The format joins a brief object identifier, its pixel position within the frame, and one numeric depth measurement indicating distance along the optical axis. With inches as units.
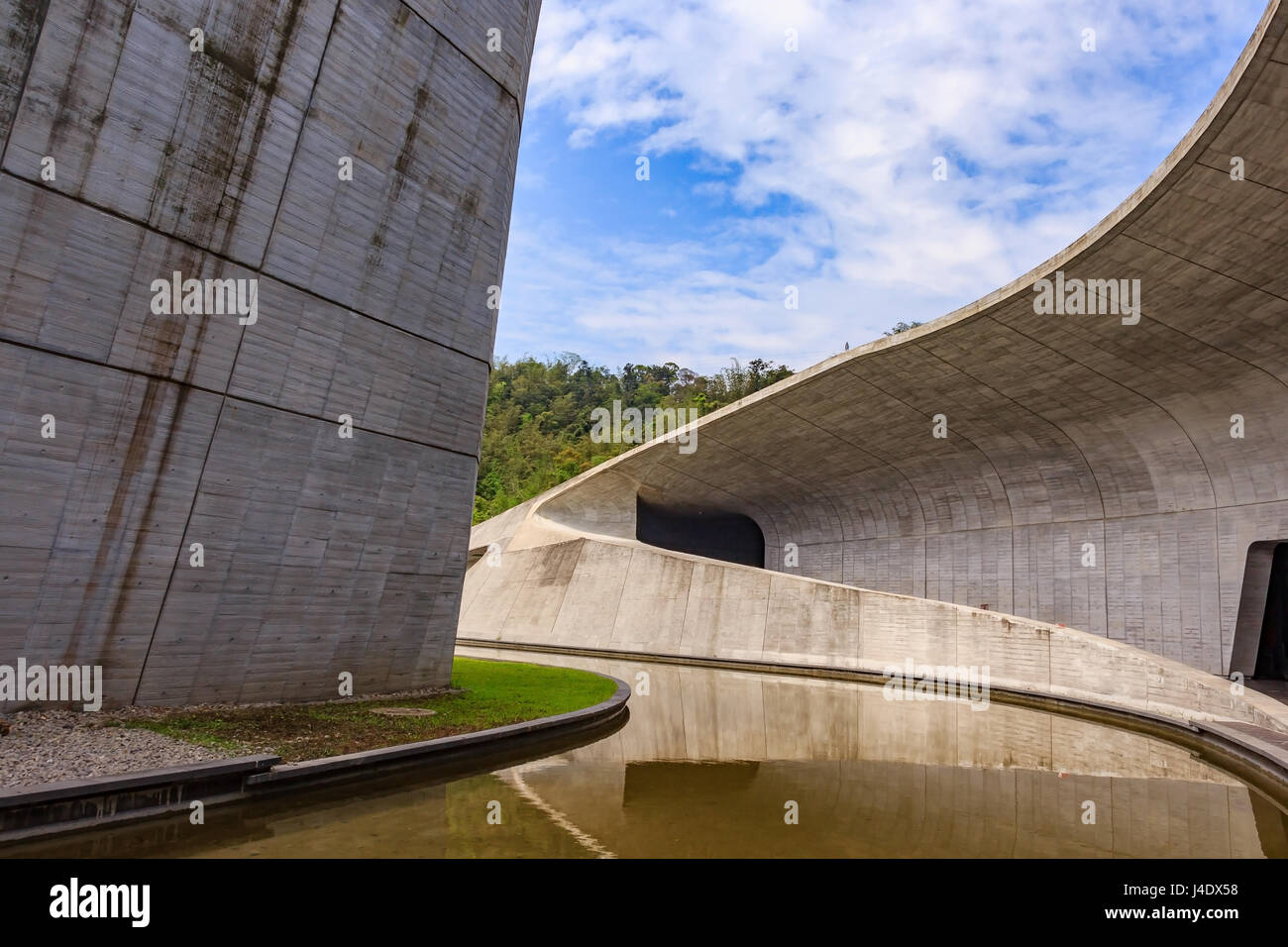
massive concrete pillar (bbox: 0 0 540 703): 267.9
